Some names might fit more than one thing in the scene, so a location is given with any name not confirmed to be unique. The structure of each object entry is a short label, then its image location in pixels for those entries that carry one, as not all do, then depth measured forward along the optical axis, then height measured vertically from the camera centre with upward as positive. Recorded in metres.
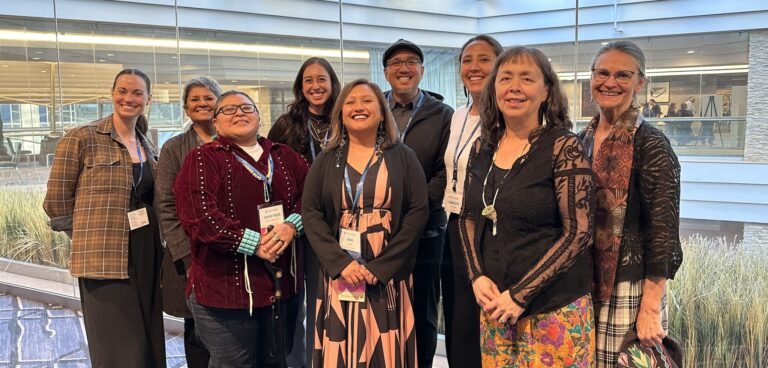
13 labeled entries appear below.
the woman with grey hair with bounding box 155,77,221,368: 2.36 -0.23
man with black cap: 2.41 -0.03
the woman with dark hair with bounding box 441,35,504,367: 2.16 -0.30
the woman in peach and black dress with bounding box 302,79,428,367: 2.00 -0.36
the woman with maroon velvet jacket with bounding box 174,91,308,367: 2.04 -0.36
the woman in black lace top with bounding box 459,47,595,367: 1.59 -0.28
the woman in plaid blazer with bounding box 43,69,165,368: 2.46 -0.39
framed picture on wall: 2.74 +0.24
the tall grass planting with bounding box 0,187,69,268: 5.33 -0.94
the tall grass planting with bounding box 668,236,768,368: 2.71 -0.89
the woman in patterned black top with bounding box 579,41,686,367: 1.67 -0.24
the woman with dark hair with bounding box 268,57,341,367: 2.55 +0.11
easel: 2.67 +0.12
